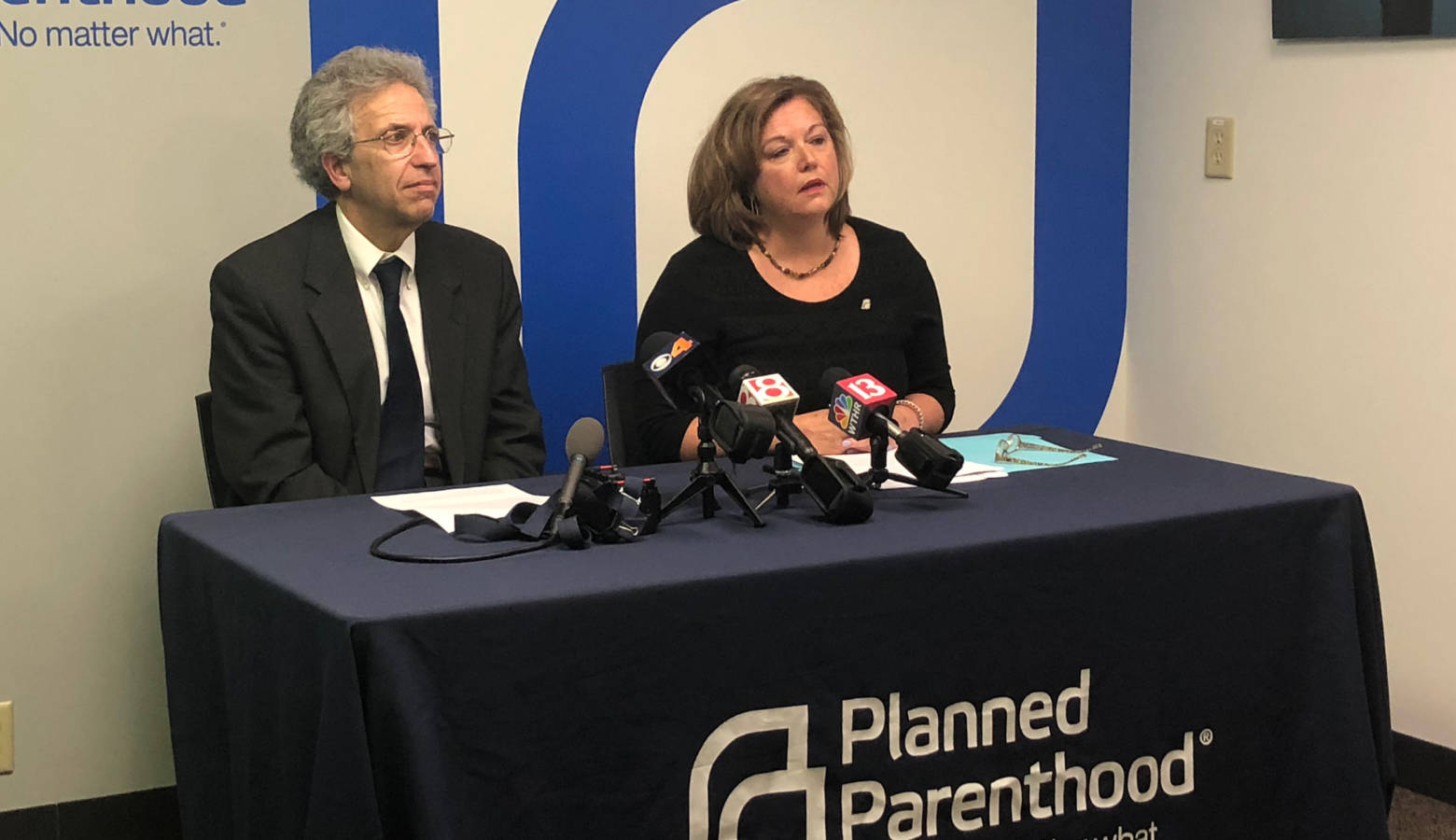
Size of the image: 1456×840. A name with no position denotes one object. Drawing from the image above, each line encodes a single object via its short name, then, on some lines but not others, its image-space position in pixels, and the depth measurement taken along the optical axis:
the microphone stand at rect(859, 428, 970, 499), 2.13
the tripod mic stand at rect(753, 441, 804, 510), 2.11
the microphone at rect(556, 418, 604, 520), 1.90
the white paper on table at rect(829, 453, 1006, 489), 2.33
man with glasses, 2.58
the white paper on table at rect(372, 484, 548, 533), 2.10
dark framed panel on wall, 3.12
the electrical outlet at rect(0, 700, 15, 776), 2.96
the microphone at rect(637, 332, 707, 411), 2.02
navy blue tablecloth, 1.68
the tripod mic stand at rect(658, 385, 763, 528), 2.04
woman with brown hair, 2.90
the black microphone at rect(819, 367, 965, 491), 2.07
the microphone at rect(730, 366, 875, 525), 2.01
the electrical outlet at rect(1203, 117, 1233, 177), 3.68
